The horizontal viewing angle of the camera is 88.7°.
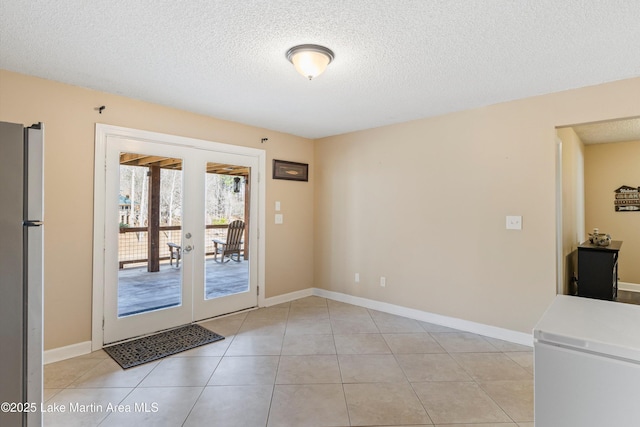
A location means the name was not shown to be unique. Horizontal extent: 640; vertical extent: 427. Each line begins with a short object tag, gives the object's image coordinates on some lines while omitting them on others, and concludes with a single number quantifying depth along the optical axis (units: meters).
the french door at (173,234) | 3.28
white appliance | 1.01
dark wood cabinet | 3.78
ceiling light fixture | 2.29
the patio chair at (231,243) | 4.08
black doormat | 2.93
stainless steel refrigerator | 1.32
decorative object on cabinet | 4.25
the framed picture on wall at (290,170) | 4.71
